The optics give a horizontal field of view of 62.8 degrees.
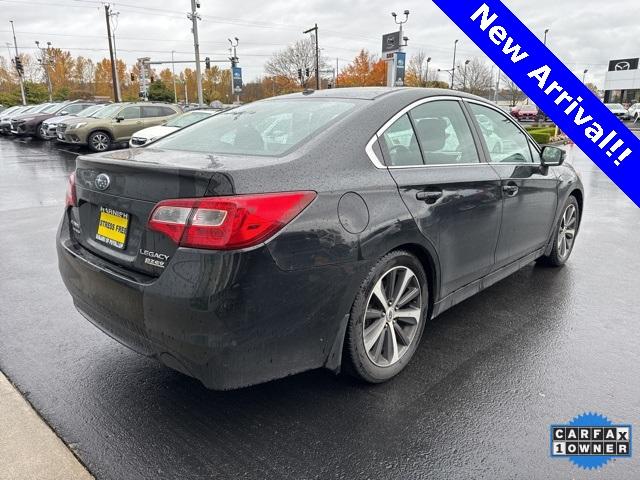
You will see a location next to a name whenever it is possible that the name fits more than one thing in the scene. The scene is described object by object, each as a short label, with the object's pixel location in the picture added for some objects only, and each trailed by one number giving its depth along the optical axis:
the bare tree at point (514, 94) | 71.71
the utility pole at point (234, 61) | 43.21
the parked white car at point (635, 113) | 44.34
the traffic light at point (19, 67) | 53.72
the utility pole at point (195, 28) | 31.12
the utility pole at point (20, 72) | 54.33
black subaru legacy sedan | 2.29
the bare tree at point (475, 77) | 72.38
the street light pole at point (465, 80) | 71.31
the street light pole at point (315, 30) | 46.95
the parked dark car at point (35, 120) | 24.64
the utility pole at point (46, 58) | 71.93
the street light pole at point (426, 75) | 67.44
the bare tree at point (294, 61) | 68.19
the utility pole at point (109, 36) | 36.70
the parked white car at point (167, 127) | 13.77
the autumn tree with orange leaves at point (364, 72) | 66.31
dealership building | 63.91
